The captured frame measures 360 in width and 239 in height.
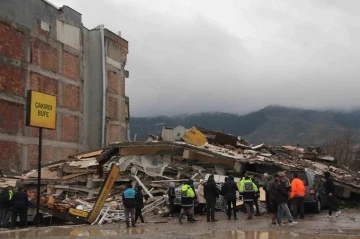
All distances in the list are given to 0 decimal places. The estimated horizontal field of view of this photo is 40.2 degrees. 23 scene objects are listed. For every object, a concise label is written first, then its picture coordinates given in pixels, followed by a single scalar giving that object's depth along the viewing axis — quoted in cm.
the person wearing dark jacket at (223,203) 2058
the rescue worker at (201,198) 2023
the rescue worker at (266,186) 1998
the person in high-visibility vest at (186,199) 1858
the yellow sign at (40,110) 1994
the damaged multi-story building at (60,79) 3125
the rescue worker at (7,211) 1997
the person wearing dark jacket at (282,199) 1572
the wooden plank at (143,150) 2533
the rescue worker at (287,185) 1670
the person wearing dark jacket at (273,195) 1609
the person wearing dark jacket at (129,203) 1761
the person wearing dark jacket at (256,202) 2006
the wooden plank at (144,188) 2330
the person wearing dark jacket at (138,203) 1848
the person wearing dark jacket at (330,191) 1830
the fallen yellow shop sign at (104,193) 1952
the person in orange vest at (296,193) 1733
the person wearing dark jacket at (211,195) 1852
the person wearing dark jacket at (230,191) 1886
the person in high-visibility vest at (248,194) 1889
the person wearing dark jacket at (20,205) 1942
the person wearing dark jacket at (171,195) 2064
